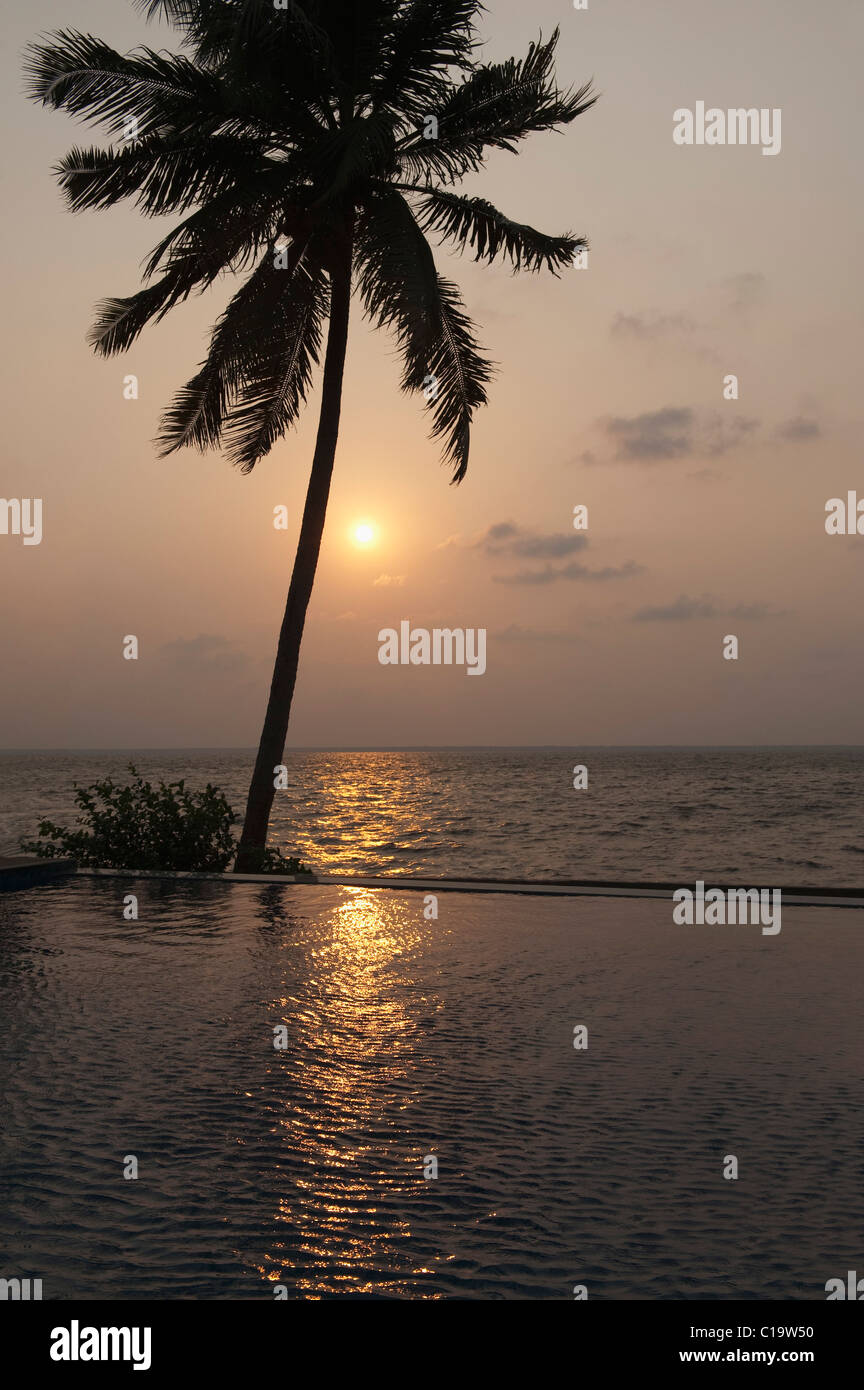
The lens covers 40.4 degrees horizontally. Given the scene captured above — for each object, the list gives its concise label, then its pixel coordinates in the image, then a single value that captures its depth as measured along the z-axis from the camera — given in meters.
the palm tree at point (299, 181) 14.74
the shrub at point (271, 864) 15.42
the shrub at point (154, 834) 15.48
